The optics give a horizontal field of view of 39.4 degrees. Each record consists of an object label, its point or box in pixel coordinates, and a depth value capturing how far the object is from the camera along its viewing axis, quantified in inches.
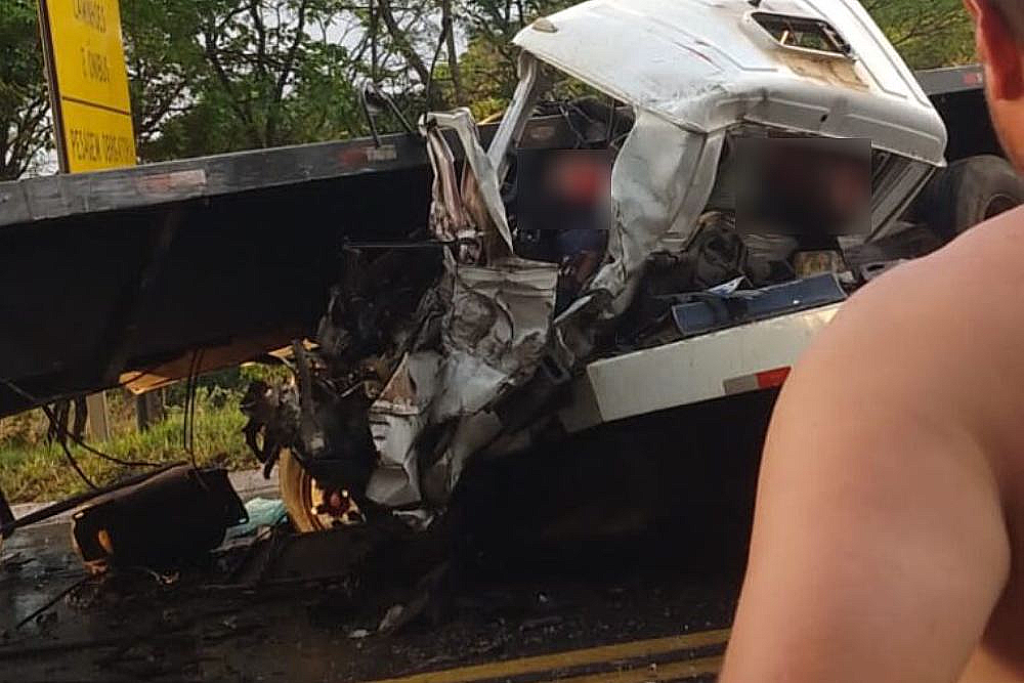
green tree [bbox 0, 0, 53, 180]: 578.2
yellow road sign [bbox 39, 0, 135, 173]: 244.7
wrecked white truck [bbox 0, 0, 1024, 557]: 171.5
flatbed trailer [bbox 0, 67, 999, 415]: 172.4
